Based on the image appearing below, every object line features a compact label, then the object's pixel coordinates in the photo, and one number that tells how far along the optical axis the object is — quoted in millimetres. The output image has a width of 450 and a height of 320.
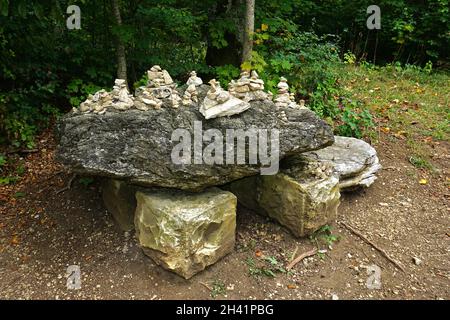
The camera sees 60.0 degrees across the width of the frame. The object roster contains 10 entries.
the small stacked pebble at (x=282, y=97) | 4027
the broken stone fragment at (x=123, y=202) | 4277
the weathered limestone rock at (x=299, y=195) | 4159
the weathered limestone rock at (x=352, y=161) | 4926
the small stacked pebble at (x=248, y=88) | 3901
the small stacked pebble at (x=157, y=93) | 3797
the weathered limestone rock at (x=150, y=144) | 3590
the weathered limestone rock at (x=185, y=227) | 3604
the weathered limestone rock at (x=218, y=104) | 3699
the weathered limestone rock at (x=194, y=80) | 4078
